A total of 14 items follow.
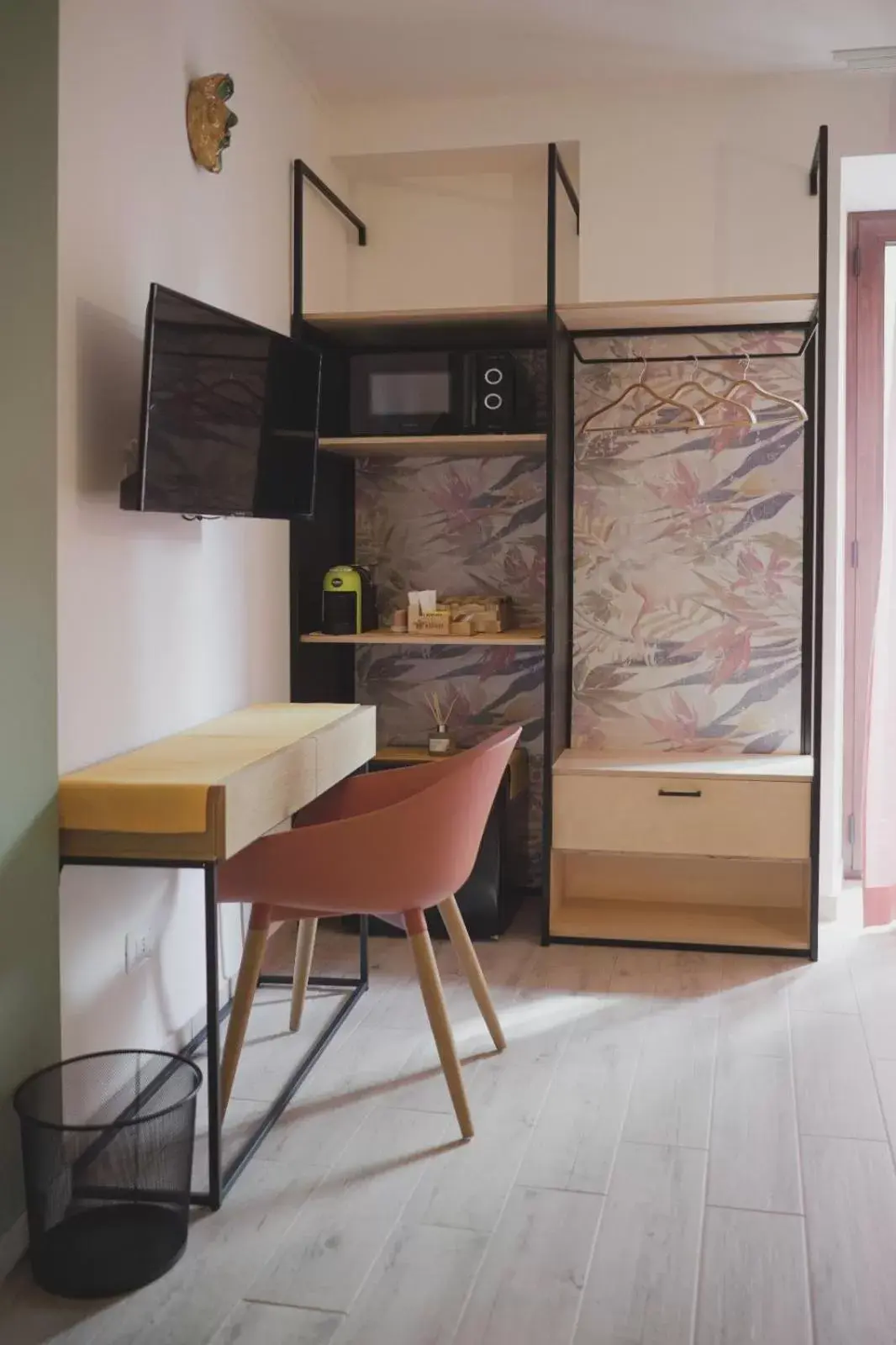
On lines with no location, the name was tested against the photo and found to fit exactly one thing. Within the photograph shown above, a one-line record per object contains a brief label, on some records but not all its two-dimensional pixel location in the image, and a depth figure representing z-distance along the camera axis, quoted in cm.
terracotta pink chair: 248
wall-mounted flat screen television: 245
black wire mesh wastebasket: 200
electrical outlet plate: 266
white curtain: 402
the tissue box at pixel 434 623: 392
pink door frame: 435
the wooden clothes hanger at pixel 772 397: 365
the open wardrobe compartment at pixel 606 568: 377
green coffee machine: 394
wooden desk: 217
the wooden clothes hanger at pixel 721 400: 365
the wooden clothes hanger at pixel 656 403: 369
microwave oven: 379
